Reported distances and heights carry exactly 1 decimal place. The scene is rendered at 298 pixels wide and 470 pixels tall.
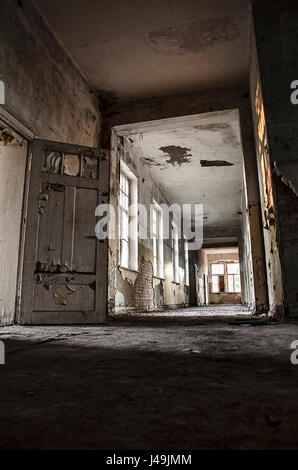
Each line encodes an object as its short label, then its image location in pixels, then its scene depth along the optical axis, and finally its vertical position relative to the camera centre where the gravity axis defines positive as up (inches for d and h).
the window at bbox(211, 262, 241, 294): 891.4 +65.8
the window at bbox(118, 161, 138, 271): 269.9 +68.3
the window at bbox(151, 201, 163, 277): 352.6 +68.0
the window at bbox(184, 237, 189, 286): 551.9 +67.3
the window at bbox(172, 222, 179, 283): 457.4 +68.0
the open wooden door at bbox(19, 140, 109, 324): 143.6 +25.6
